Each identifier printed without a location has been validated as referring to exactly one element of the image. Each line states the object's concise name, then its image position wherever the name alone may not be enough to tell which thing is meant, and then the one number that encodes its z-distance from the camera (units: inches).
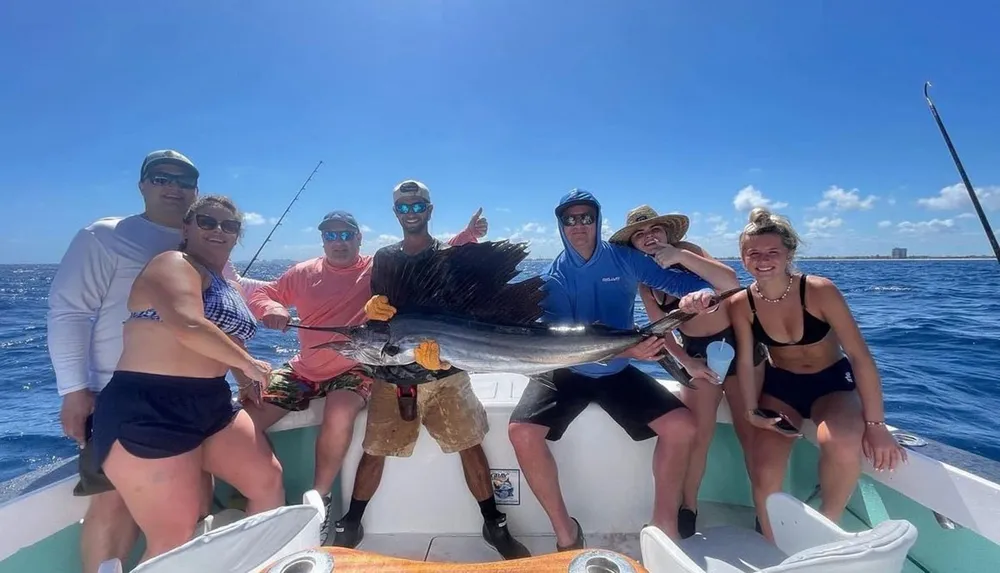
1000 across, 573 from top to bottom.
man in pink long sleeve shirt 88.4
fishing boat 42.6
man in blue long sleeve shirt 83.9
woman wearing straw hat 86.8
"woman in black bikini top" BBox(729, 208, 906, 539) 75.3
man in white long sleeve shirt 67.8
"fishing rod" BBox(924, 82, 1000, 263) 93.7
